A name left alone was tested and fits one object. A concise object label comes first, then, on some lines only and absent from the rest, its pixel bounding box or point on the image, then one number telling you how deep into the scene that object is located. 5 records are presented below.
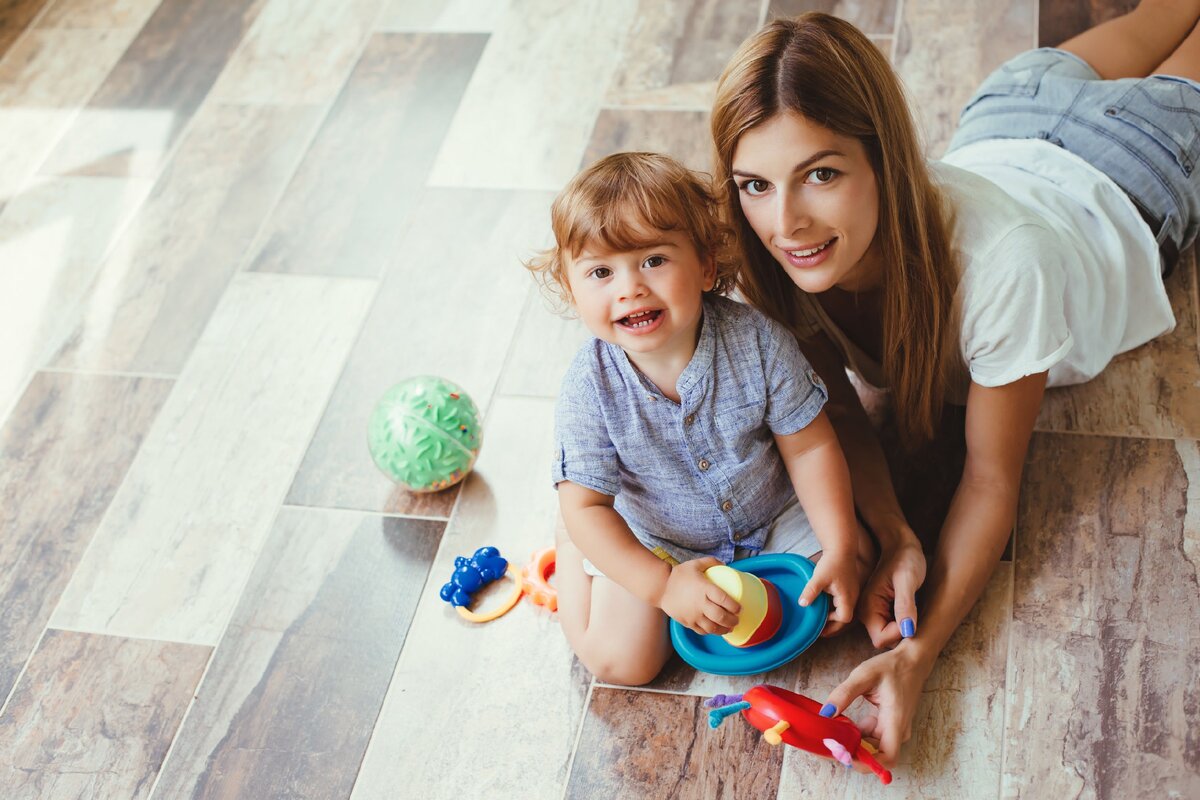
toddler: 1.24
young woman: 1.24
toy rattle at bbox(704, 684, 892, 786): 1.26
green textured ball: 1.60
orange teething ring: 1.53
